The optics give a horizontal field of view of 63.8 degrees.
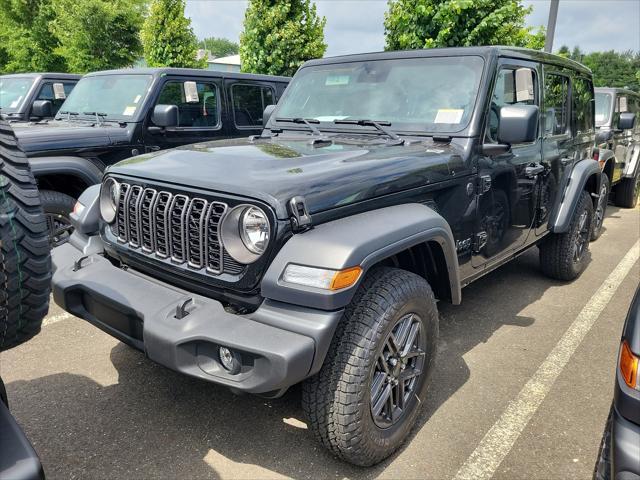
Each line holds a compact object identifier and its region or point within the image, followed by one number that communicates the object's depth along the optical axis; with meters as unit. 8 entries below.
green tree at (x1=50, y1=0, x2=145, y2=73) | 14.70
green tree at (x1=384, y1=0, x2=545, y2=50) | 7.61
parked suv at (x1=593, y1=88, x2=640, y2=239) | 6.01
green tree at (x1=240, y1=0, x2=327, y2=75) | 10.48
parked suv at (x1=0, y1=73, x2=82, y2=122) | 7.27
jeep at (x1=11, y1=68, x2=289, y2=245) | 4.63
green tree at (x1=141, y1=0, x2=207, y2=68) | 13.37
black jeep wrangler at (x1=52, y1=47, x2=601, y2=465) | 2.04
